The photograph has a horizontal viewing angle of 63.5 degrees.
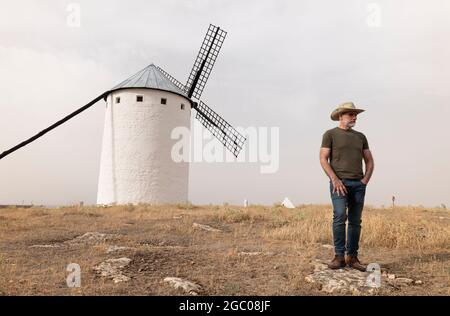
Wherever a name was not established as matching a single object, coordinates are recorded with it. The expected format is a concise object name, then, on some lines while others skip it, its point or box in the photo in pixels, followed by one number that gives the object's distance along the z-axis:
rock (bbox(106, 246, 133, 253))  6.91
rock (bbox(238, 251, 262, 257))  6.57
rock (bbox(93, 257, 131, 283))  5.16
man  5.14
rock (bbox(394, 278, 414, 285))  4.96
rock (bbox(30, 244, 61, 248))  8.05
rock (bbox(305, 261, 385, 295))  4.62
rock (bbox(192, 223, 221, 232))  10.16
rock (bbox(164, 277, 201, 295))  4.56
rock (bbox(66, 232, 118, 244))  8.45
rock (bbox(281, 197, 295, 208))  19.00
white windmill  19.47
